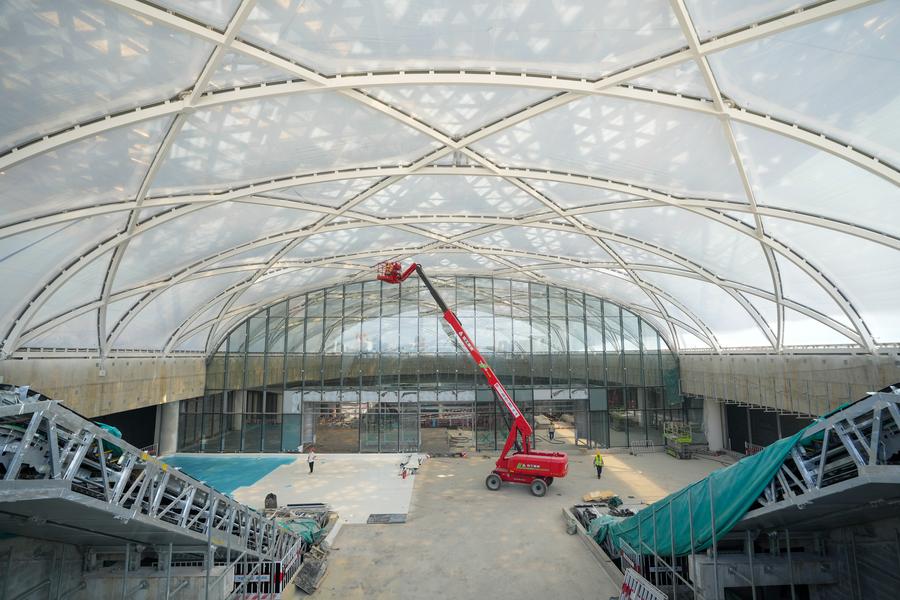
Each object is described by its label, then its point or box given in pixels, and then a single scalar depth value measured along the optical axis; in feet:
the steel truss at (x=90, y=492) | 22.56
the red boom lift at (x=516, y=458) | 77.05
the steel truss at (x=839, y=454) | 23.56
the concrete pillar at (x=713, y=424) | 114.42
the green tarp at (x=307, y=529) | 54.54
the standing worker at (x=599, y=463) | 86.48
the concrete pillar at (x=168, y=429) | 111.45
